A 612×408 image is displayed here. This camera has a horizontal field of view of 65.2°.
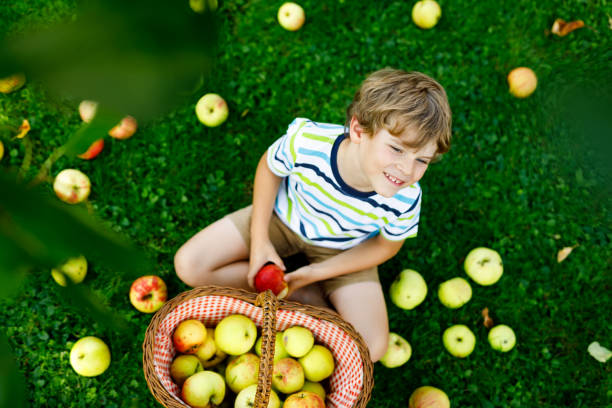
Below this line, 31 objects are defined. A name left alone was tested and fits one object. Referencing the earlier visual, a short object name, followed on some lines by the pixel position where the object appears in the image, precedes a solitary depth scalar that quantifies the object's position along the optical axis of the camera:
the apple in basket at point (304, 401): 1.73
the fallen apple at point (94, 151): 2.43
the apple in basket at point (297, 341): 1.88
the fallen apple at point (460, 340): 2.39
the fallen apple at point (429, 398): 2.26
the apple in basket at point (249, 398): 1.75
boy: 1.56
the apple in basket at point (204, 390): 1.76
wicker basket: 1.68
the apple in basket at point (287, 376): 1.83
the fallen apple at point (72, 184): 2.34
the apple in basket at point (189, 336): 1.87
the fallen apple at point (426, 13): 2.84
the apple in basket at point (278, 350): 1.94
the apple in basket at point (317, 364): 1.91
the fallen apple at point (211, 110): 2.58
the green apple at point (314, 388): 1.93
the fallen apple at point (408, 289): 2.40
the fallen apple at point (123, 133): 2.43
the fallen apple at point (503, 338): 2.43
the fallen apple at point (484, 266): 2.47
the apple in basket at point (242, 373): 1.87
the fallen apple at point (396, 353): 2.32
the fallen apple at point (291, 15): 2.79
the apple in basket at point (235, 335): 1.88
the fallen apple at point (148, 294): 2.25
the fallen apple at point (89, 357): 2.16
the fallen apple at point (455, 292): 2.44
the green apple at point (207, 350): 1.94
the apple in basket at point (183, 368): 1.87
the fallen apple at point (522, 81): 2.77
